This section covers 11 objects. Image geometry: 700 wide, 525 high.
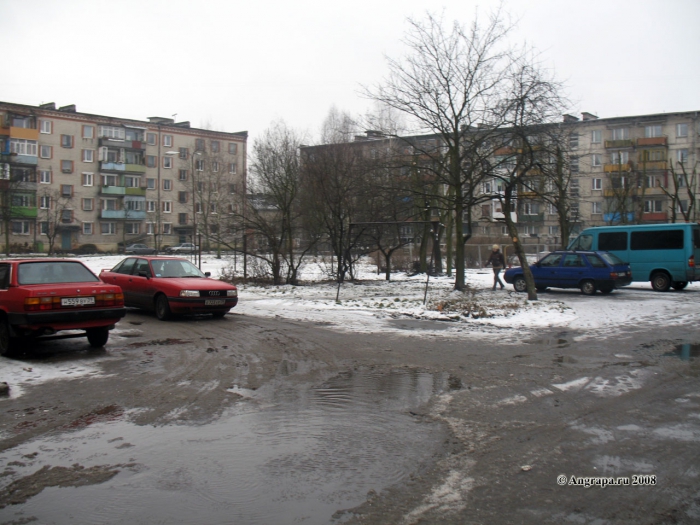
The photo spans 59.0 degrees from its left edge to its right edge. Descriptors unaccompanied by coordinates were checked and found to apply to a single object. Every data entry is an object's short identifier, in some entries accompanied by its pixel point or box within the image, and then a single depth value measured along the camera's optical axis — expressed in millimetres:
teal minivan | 22641
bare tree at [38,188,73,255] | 62266
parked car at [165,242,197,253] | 59594
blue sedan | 20969
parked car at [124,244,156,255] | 62741
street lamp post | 60788
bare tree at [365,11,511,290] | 21234
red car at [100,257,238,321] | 14297
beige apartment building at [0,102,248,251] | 66062
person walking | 23266
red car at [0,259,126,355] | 9531
